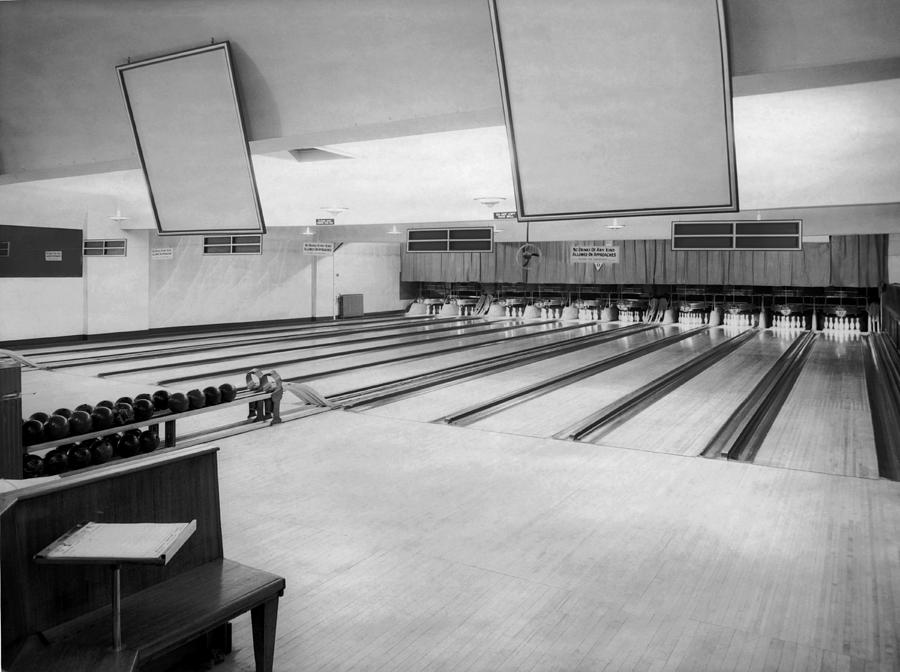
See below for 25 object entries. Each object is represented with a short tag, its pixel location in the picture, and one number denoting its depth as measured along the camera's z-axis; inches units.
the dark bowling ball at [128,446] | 204.5
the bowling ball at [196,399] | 223.1
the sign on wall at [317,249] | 639.1
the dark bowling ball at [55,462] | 182.7
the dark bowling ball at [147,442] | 207.9
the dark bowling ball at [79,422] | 187.2
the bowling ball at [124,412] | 198.4
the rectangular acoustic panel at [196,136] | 152.6
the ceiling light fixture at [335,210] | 486.6
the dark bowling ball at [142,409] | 206.7
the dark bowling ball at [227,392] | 237.9
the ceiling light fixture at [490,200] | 412.5
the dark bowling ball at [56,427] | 179.0
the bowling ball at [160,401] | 216.2
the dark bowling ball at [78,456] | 188.7
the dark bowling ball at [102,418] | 191.9
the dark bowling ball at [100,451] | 192.6
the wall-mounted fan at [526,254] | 468.1
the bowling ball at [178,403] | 215.0
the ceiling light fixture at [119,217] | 508.6
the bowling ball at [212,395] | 232.5
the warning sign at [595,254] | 536.4
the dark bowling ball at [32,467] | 178.4
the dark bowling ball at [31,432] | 176.1
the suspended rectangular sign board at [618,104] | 105.1
